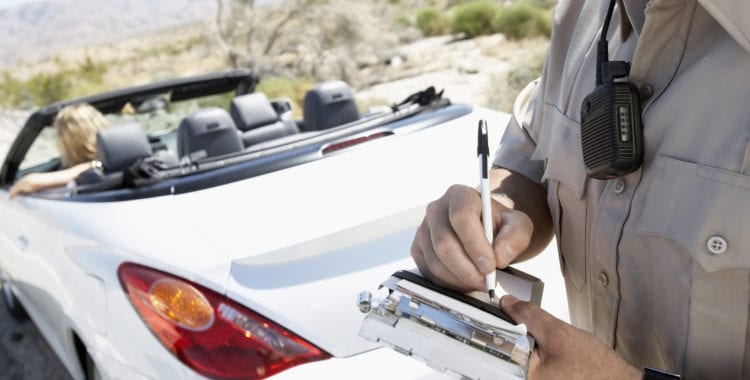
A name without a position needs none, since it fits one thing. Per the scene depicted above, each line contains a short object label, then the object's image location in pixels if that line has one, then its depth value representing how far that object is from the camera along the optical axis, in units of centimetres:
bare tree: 1574
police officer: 78
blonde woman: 378
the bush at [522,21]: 1575
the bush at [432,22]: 2042
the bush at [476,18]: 1814
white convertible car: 170
